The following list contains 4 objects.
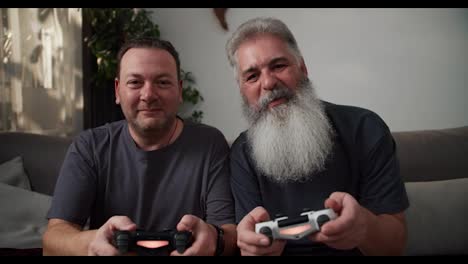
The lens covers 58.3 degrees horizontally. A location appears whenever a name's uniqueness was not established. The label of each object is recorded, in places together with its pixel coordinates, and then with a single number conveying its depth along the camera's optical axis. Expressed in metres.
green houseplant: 2.19
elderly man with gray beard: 0.90
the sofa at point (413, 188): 1.30
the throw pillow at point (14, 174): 1.45
